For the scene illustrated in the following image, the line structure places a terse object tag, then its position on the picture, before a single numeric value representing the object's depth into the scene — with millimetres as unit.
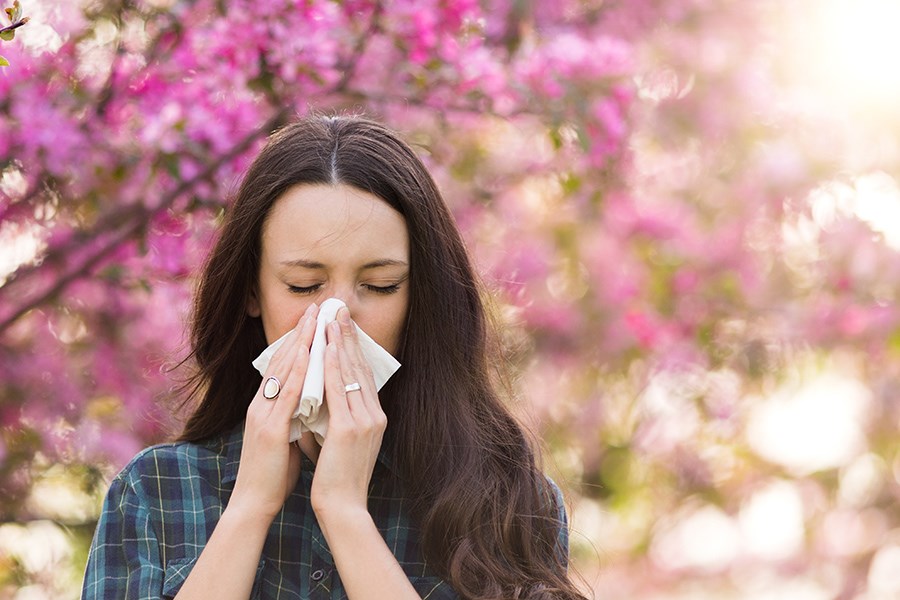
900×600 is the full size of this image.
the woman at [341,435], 4324
